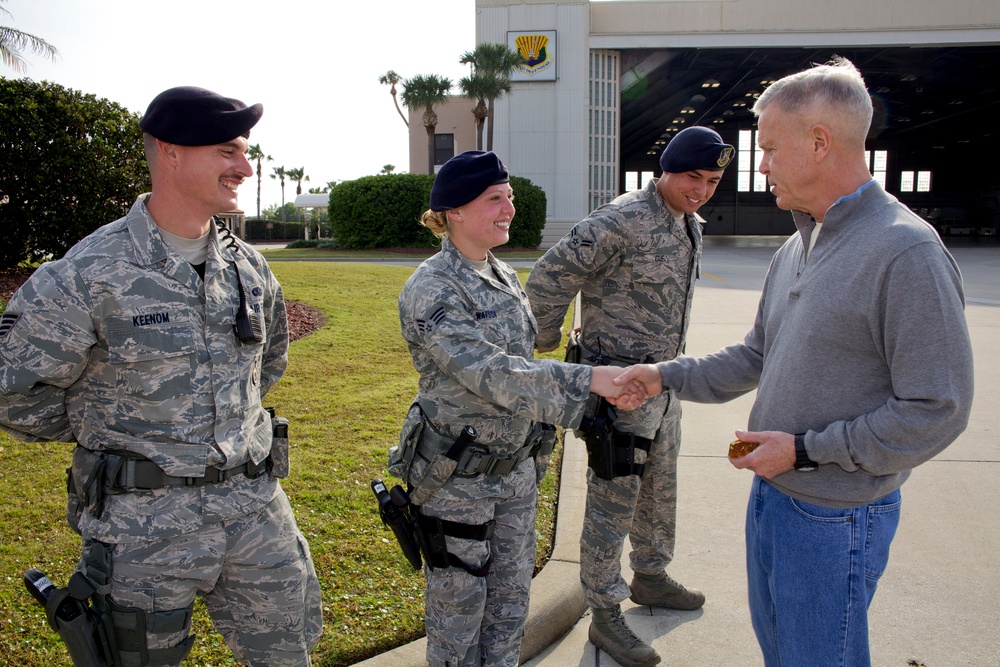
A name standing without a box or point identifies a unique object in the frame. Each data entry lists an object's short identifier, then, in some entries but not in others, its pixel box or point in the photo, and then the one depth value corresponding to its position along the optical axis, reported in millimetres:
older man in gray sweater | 1778
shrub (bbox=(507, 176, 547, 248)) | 28984
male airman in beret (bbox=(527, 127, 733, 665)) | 3312
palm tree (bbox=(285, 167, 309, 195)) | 93469
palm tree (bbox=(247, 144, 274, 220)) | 80638
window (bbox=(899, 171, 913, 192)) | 58947
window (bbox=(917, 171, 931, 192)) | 59000
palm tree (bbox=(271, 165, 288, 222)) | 94188
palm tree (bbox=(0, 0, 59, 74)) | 13473
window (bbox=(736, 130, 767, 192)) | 59625
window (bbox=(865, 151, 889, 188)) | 59188
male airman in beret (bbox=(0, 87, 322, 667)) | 2113
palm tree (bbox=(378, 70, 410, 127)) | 46000
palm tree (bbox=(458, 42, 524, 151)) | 30750
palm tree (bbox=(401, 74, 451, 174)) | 34875
